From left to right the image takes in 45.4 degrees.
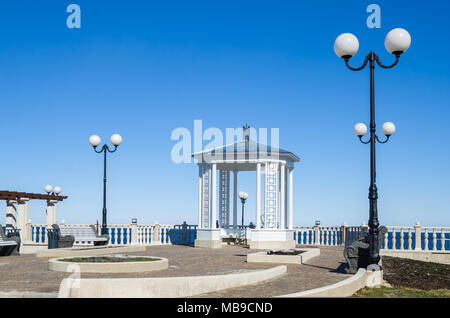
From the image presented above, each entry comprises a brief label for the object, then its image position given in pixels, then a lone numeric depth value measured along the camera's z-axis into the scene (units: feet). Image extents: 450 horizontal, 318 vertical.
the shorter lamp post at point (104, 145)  65.46
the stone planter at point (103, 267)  38.40
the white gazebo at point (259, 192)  72.38
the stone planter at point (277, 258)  48.21
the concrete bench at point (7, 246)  55.62
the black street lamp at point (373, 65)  37.55
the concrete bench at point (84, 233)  63.31
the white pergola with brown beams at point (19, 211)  78.71
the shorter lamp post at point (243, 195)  90.89
